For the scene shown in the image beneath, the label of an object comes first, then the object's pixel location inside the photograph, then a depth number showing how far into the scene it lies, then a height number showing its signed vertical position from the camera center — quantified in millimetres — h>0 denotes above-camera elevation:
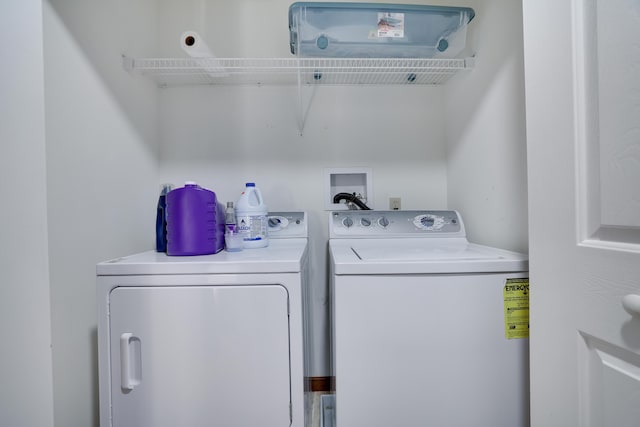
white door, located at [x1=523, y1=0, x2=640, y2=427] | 609 -5
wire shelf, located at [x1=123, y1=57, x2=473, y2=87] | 1493 +896
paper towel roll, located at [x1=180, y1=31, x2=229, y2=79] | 1383 +875
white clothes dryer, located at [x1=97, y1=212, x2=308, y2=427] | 923 -453
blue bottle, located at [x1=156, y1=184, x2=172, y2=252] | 1202 -42
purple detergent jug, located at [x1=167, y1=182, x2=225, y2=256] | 1083 -27
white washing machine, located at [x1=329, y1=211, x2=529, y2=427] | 919 -464
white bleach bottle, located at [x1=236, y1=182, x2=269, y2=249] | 1299 -25
